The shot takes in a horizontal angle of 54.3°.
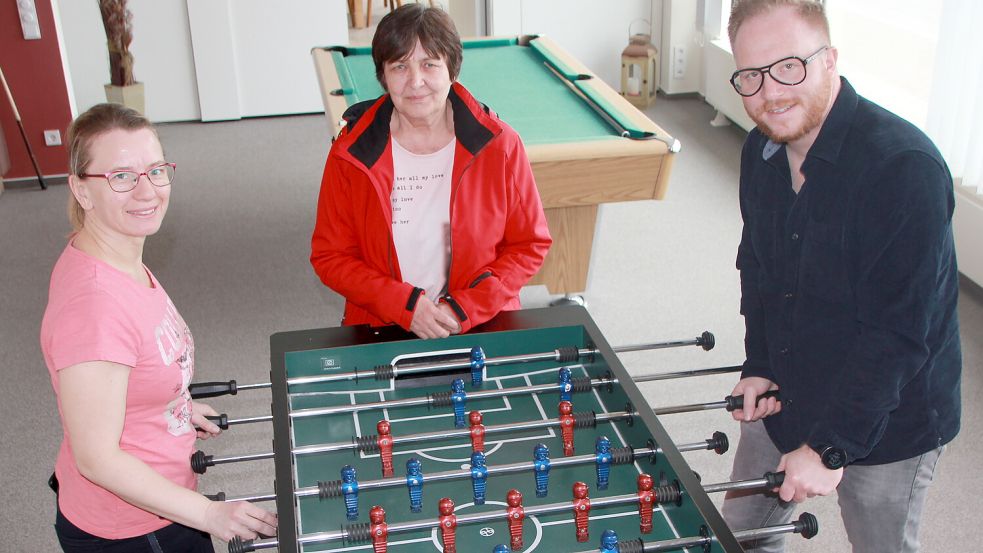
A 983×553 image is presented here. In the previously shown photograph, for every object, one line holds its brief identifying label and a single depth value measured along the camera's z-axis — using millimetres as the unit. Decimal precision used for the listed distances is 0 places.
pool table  3266
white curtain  3822
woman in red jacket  2184
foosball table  1530
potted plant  5707
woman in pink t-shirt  1517
